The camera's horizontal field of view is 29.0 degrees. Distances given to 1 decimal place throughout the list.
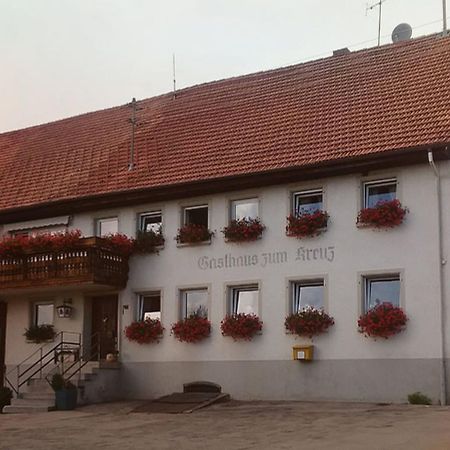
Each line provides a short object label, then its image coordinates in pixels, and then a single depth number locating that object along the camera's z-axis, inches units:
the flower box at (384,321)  771.4
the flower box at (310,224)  837.8
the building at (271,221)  787.4
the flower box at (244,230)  876.0
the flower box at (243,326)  856.9
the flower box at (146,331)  925.8
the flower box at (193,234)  911.7
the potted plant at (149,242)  948.0
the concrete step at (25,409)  844.0
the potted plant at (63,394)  846.5
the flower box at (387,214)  790.5
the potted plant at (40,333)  1003.9
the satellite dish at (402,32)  1170.0
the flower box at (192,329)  890.7
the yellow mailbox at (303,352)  813.9
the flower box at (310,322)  815.1
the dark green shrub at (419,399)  747.4
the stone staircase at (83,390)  861.2
